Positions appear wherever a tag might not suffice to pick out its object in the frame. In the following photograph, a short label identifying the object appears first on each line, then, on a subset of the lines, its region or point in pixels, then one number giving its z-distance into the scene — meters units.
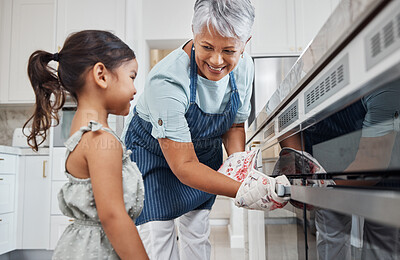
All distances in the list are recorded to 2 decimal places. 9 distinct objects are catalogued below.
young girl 0.79
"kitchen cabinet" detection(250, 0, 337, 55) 3.13
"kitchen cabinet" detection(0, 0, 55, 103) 3.56
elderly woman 0.97
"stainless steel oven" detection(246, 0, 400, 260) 0.36
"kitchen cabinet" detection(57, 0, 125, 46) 3.19
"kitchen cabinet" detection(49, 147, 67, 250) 3.00
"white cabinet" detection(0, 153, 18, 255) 2.82
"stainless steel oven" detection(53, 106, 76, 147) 3.07
